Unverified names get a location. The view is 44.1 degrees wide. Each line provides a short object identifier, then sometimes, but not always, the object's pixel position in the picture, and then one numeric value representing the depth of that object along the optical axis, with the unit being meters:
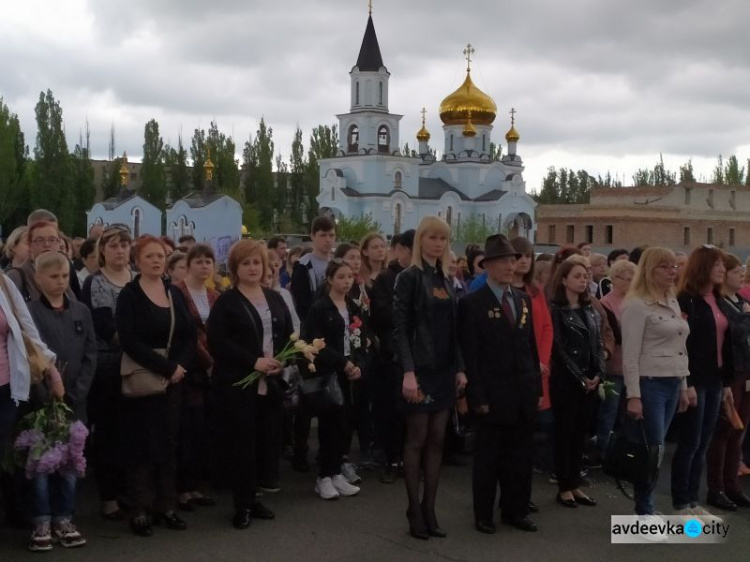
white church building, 77.31
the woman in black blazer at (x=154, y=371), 6.45
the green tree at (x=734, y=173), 95.56
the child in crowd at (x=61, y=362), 6.14
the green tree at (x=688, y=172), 106.00
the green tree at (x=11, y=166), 58.72
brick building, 72.44
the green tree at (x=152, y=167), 71.75
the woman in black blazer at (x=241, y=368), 6.64
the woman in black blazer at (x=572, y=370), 7.45
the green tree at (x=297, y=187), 81.00
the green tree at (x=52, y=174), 61.12
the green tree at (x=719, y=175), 97.75
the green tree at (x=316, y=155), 81.31
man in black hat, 6.56
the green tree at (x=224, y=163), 73.62
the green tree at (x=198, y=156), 75.31
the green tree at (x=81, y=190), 63.00
